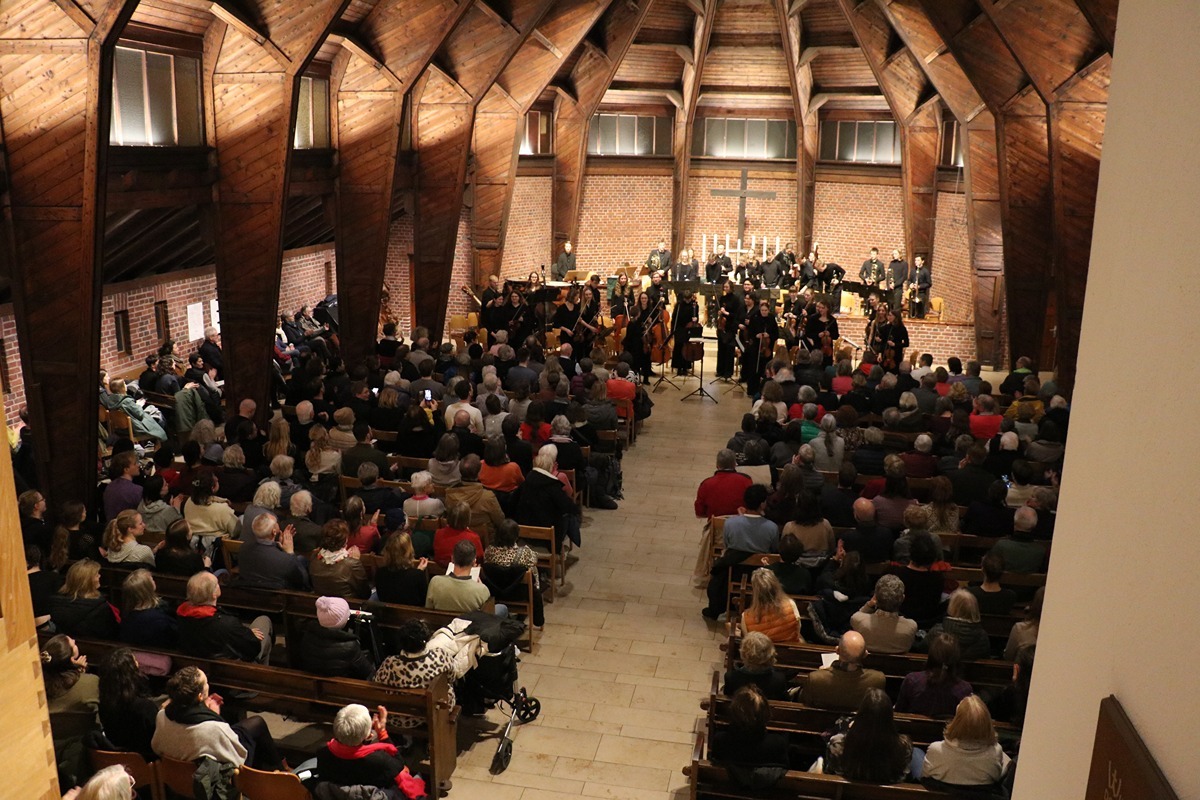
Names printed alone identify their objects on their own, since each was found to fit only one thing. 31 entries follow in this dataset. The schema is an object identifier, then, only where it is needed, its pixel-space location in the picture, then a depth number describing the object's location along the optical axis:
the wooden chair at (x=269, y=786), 5.02
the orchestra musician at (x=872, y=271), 21.50
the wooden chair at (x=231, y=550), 7.94
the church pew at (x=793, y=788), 5.12
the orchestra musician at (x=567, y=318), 16.48
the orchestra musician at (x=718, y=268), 21.73
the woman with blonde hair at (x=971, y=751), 5.06
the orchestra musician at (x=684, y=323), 16.33
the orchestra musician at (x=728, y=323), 16.38
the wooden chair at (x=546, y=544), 8.64
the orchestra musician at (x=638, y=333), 16.52
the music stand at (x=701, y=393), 16.12
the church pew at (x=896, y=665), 6.21
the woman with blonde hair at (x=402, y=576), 7.08
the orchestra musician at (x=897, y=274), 20.44
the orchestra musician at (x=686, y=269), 22.48
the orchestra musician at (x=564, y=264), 23.95
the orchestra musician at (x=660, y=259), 23.90
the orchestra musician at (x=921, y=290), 20.19
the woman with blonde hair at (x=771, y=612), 6.75
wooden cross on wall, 25.69
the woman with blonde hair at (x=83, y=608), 6.30
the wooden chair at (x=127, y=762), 5.18
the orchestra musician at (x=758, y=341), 15.99
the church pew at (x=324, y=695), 5.93
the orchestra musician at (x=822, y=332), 15.66
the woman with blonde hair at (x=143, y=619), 6.26
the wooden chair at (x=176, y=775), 5.17
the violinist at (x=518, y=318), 16.52
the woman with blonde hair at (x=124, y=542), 7.35
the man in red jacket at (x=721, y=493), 9.05
